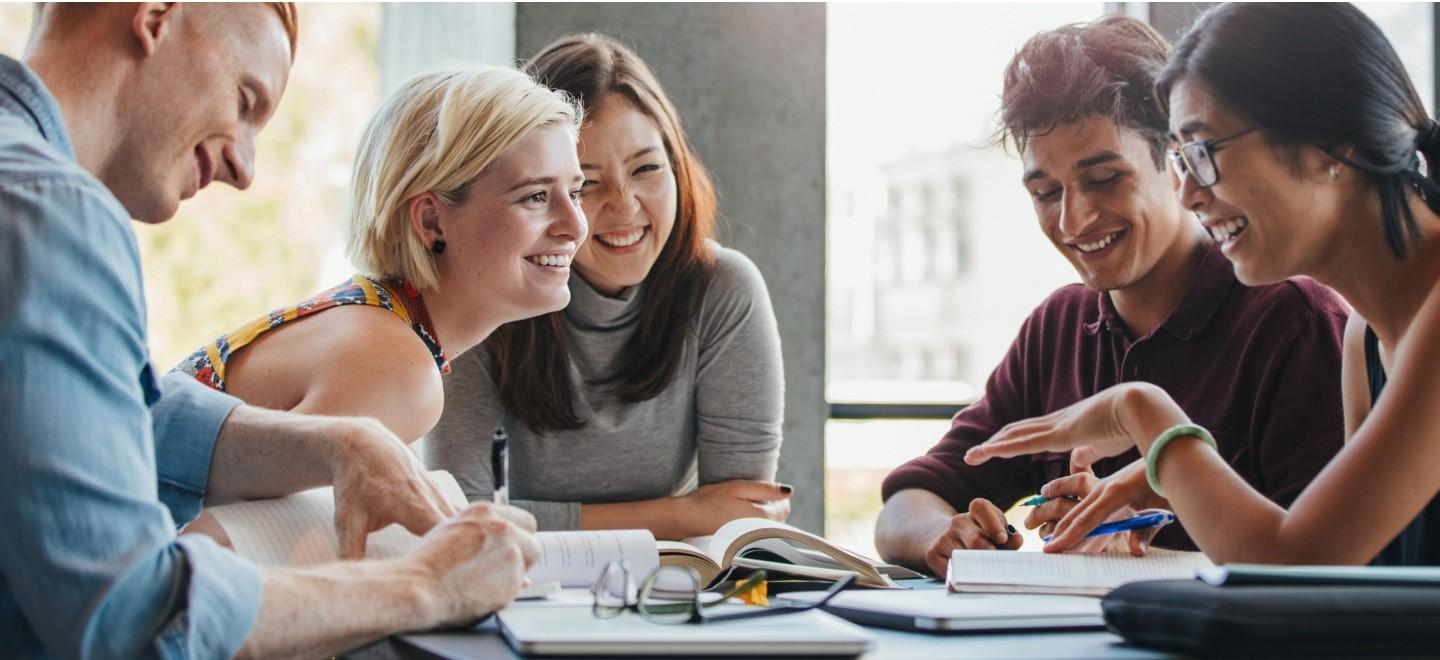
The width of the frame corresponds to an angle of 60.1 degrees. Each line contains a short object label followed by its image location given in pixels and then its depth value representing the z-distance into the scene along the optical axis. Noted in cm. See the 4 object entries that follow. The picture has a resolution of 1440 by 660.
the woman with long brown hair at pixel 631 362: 240
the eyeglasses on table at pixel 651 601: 107
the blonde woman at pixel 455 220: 190
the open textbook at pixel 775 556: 152
